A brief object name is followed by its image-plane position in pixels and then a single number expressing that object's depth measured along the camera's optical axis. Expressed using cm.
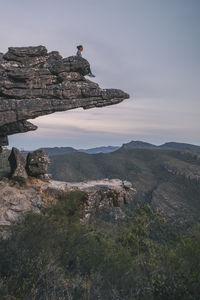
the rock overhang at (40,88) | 2036
